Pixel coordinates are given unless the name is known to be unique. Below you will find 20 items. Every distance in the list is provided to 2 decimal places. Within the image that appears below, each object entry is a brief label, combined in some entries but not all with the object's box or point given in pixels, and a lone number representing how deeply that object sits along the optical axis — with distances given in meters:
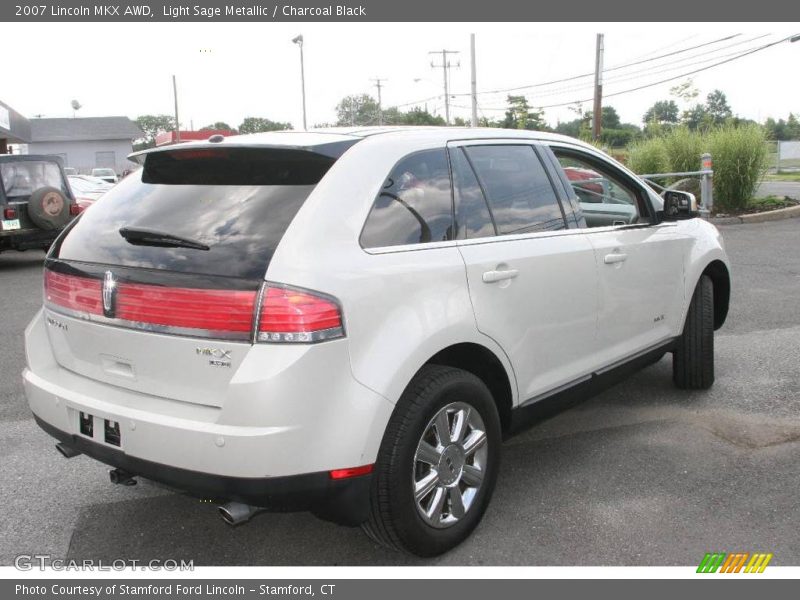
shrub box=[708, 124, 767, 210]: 15.63
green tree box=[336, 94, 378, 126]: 77.12
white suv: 2.56
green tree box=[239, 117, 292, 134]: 88.57
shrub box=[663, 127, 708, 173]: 16.97
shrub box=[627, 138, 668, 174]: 17.58
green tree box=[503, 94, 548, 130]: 58.05
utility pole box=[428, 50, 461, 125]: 59.03
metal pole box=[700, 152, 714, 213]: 14.75
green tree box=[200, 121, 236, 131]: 94.88
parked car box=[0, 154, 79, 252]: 11.35
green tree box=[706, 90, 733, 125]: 112.56
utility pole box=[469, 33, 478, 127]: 33.84
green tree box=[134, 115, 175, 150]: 125.54
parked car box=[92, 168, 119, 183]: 48.14
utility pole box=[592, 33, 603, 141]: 26.69
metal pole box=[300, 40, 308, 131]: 43.38
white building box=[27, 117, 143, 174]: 65.25
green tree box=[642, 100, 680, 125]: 92.96
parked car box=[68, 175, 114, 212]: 14.78
